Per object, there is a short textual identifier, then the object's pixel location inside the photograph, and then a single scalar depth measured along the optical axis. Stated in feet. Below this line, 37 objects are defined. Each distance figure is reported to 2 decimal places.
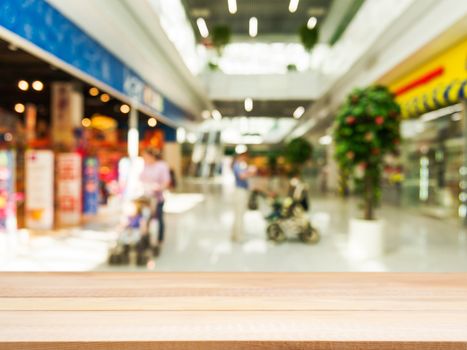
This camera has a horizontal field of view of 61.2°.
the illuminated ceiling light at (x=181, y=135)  62.25
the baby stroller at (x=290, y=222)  21.11
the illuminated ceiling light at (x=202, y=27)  48.93
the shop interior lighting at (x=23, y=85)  34.98
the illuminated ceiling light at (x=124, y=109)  45.55
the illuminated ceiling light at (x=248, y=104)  63.40
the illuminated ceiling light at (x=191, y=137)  73.87
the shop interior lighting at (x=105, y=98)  39.27
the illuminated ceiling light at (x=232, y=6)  43.31
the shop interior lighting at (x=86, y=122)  56.39
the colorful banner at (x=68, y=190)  26.61
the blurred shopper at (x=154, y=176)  18.52
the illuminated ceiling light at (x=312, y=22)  49.91
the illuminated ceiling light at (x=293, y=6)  43.52
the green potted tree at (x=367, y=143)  18.24
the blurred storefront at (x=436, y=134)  25.79
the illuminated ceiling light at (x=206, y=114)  72.72
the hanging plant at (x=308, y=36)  52.42
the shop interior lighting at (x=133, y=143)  35.34
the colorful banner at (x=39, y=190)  24.61
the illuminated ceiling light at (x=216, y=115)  76.92
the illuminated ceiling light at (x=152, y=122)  53.81
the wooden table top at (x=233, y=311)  3.01
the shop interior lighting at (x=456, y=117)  29.72
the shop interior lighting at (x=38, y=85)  34.93
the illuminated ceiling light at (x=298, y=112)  71.62
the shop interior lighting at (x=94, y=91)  36.45
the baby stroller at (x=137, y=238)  15.95
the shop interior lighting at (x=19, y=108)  47.41
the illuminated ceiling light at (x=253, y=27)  49.36
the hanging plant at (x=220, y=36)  50.66
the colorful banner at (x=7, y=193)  19.92
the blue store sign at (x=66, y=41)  14.97
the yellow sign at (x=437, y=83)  24.44
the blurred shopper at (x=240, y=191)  21.22
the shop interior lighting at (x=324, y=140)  73.46
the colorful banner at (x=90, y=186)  29.94
